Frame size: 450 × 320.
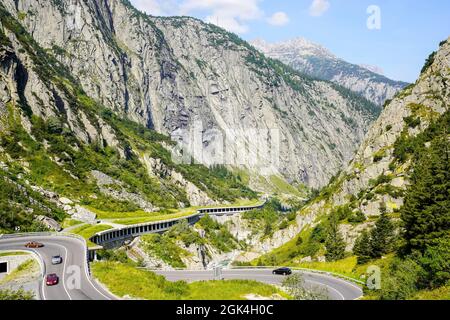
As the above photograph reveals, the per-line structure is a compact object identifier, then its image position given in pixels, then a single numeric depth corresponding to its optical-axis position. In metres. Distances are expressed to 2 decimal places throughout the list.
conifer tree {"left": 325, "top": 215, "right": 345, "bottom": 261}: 79.67
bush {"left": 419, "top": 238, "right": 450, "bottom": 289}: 36.03
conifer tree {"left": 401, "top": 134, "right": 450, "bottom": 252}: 49.31
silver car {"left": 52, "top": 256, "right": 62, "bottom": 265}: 50.31
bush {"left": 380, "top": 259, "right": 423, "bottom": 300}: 37.16
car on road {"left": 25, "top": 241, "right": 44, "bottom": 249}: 59.94
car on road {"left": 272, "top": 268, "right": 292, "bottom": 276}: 58.29
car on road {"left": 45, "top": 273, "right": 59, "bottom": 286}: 41.03
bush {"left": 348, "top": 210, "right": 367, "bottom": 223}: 92.81
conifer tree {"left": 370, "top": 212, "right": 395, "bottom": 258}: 65.38
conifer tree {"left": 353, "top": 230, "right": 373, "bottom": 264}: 65.88
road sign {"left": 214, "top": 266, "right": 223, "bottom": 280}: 52.44
